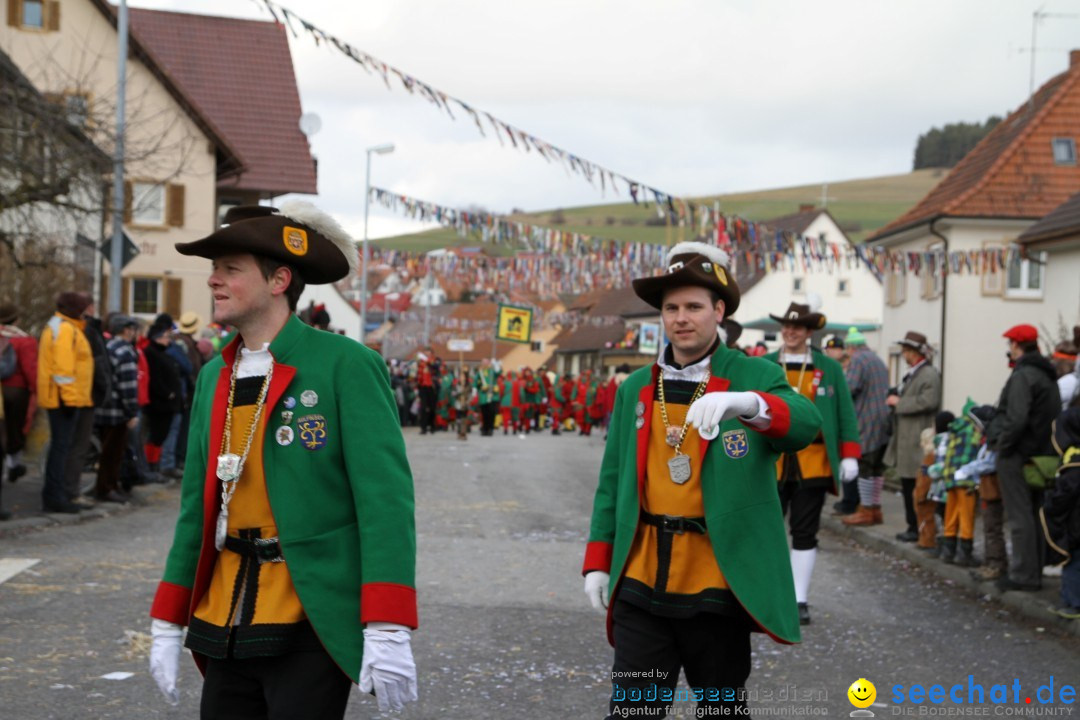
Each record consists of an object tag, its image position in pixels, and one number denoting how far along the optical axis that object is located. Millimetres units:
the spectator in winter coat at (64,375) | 12164
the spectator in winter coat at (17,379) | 12641
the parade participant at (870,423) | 14469
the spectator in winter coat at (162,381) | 15352
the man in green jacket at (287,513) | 3508
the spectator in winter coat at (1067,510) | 8602
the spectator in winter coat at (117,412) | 13422
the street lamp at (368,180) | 40650
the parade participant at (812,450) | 8406
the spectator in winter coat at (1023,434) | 9789
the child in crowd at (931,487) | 11578
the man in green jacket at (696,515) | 4496
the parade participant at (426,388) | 35719
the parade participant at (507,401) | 39156
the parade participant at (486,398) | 35469
